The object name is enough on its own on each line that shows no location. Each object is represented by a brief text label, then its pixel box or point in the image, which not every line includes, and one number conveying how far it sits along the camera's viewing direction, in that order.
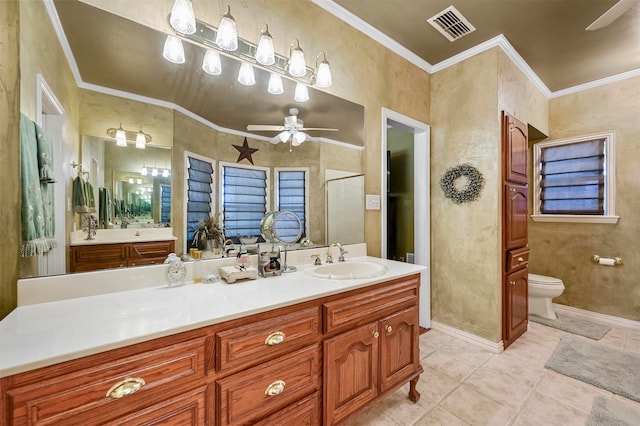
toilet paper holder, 2.83
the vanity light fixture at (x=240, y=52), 1.32
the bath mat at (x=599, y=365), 1.84
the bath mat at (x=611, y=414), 1.53
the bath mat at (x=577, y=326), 2.61
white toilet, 2.86
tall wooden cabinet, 2.33
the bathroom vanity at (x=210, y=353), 0.69
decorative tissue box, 1.33
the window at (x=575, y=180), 2.93
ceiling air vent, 2.02
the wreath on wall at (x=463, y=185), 2.40
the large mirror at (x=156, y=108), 1.18
